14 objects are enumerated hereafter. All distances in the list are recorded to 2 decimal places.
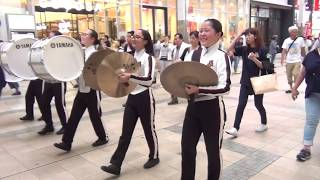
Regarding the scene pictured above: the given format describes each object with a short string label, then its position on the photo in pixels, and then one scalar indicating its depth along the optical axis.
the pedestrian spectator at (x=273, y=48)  18.56
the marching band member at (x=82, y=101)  4.74
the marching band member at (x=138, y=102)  3.87
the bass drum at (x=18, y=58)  5.57
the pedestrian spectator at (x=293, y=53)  8.92
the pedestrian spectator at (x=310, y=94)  4.15
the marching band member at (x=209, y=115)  2.97
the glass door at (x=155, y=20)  17.22
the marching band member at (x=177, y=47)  8.13
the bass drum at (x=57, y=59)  4.39
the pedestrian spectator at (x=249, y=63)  5.30
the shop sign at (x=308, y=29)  21.96
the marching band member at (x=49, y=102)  5.54
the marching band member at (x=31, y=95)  6.41
